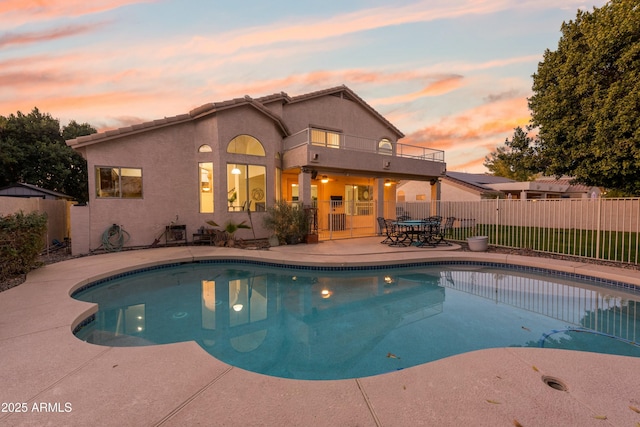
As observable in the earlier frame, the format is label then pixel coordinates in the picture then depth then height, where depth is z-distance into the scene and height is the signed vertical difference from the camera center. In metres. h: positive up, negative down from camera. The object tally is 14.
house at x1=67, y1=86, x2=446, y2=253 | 9.75 +1.77
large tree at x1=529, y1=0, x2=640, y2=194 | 6.61 +3.06
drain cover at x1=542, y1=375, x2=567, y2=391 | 2.32 -1.57
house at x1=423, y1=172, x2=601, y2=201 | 20.42 +1.56
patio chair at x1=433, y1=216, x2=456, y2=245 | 10.59 -0.95
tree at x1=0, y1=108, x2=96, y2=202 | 17.72 +3.80
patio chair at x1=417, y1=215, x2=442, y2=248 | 10.30 -1.06
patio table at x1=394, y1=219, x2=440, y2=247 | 10.20 -0.93
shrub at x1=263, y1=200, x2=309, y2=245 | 10.63 -0.55
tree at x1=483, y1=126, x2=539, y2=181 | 9.90 +2.10
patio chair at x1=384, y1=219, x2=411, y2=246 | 10.64 -1.24
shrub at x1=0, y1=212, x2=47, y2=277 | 5.88 -0.78
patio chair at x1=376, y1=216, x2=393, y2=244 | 11.07 -1.18
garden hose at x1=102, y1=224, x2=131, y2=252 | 9.66 -1.11
